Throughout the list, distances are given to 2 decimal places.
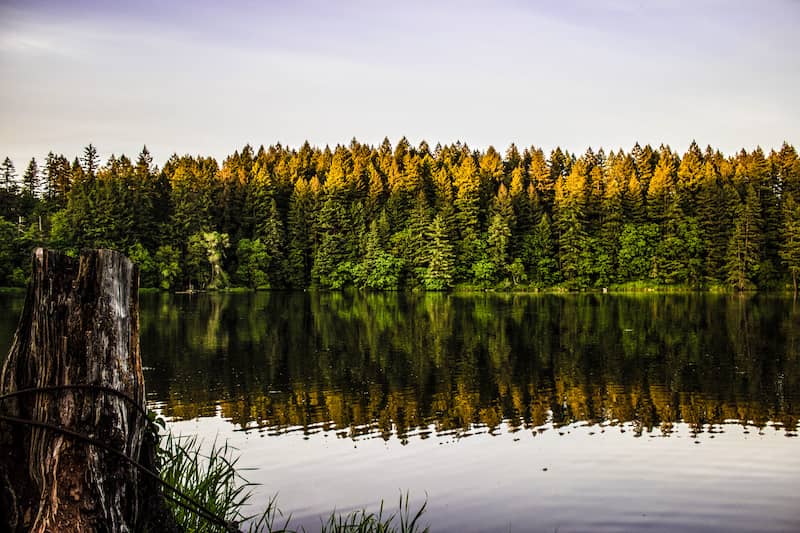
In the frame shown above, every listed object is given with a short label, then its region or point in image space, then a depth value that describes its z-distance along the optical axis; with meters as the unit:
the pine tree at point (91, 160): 90.75
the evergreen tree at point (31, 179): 88.25
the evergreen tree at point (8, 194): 74.30
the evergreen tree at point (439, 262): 73.44
